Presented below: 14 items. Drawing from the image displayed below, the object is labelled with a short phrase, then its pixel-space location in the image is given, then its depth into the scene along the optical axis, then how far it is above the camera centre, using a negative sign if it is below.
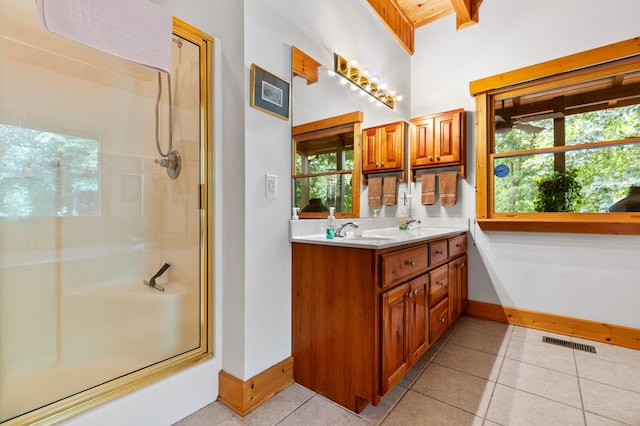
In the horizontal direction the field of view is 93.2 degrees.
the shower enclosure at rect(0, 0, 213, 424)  1.54 +0.00
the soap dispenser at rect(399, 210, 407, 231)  2.82 -0.10
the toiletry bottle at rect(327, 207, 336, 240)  1.87 -0.08
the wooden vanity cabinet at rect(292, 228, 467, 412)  1.49 -0.55
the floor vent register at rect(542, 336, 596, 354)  2.24 -1.02
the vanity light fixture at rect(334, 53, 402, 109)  2.30 +1.12
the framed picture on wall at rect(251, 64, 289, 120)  1.62 +0.68
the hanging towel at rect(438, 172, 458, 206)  2.97 +0.25
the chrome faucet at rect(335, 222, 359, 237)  2.06 -0.11
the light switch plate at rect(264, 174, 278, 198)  1.69 +0.16
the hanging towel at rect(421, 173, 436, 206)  3.06 +0.24
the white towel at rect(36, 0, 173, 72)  1.10 +0.75
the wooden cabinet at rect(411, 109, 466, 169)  2.93 +0.74
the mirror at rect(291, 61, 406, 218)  1.93 +0.47
